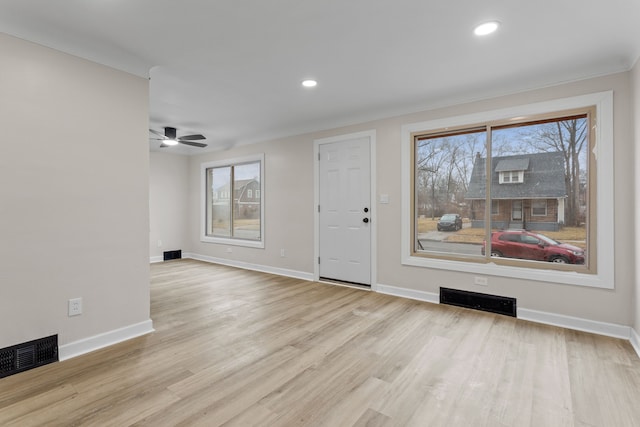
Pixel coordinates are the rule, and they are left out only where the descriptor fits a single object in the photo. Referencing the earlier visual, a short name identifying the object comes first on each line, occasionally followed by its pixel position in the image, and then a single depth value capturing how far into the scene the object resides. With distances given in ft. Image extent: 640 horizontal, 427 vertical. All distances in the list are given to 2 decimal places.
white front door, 14.17
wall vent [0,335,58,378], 6.82
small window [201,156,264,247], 19.26
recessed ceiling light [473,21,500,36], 7.13
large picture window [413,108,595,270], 9.94
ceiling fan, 15.76
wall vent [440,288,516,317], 10.71
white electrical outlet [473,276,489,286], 11.17
